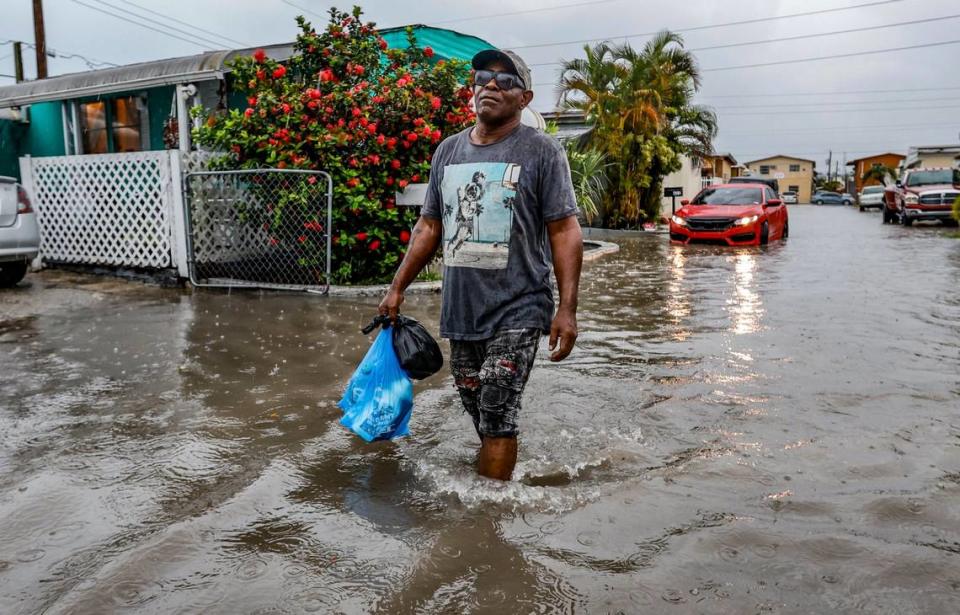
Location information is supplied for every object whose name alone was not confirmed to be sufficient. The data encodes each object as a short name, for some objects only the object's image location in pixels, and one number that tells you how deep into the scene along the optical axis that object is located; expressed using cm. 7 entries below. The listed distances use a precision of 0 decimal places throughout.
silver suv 934
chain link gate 902
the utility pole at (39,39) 2292
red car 1748
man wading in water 324
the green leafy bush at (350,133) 912
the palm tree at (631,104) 2350
